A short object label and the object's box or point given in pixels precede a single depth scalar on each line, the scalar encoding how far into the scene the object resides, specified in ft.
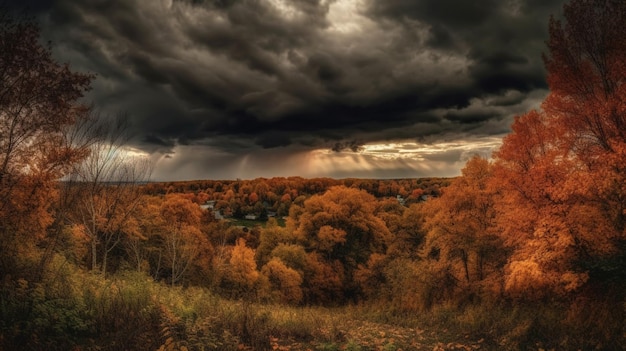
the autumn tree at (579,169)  43.57
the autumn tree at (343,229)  143.43
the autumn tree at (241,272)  110.93
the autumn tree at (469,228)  76.23
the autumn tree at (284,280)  117.60
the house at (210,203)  331.24
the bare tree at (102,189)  54.60
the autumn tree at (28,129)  33.86
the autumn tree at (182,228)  110.52
